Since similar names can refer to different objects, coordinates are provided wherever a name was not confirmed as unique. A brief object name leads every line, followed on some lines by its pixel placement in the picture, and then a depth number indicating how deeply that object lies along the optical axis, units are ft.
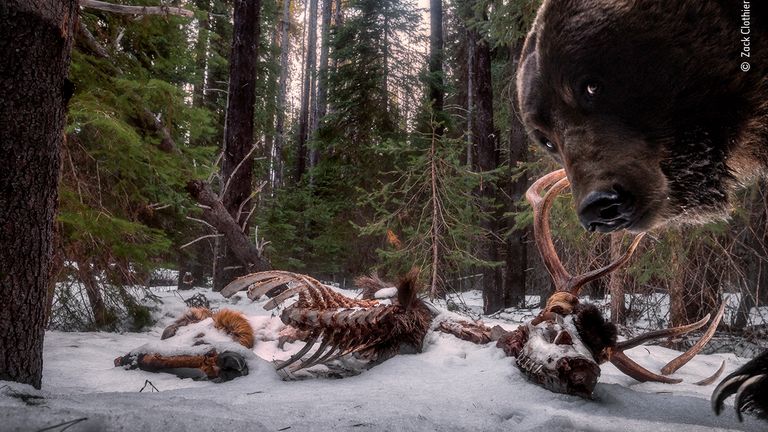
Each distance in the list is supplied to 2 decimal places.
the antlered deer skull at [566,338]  6.16
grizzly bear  5.29
